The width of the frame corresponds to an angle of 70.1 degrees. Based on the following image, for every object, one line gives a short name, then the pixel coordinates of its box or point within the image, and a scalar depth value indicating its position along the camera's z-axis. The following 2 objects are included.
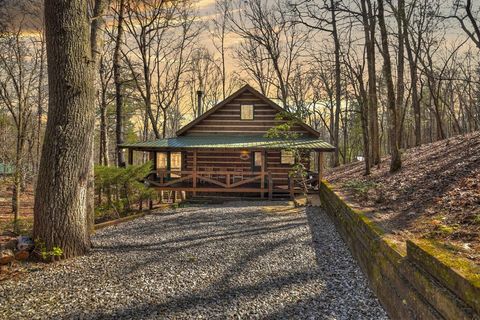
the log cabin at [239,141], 18.67
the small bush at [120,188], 12.25
